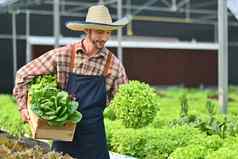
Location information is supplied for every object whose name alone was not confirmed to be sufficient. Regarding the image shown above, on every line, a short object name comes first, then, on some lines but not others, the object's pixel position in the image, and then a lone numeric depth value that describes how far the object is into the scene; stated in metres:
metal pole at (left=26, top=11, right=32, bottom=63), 18.54
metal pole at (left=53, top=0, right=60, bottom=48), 9.88
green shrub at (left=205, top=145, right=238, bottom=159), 5.18
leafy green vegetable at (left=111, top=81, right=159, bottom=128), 6.88
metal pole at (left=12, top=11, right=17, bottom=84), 18.14
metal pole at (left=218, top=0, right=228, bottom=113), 7.91
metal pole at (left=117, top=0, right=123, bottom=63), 10.76
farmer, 4.43
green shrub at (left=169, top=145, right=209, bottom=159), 5.52
